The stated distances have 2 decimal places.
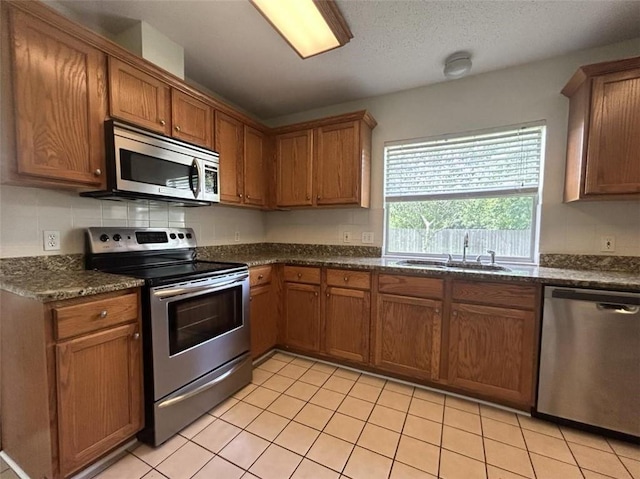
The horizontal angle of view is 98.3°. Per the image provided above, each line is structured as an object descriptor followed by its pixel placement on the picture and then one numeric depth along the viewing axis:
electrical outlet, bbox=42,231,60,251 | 1.58
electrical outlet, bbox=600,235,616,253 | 1.97
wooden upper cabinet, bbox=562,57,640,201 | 1.70
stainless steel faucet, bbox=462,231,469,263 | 2.34
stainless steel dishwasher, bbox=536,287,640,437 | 1.53
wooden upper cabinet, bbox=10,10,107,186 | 1.29
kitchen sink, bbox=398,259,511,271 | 2.17
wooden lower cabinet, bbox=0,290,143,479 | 1.18
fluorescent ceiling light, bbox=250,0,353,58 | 1.46
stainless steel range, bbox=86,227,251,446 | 1.50
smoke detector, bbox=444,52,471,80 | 2.07
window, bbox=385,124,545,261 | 2.27
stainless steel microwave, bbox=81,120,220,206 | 1.57
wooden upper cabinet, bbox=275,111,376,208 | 2.55
